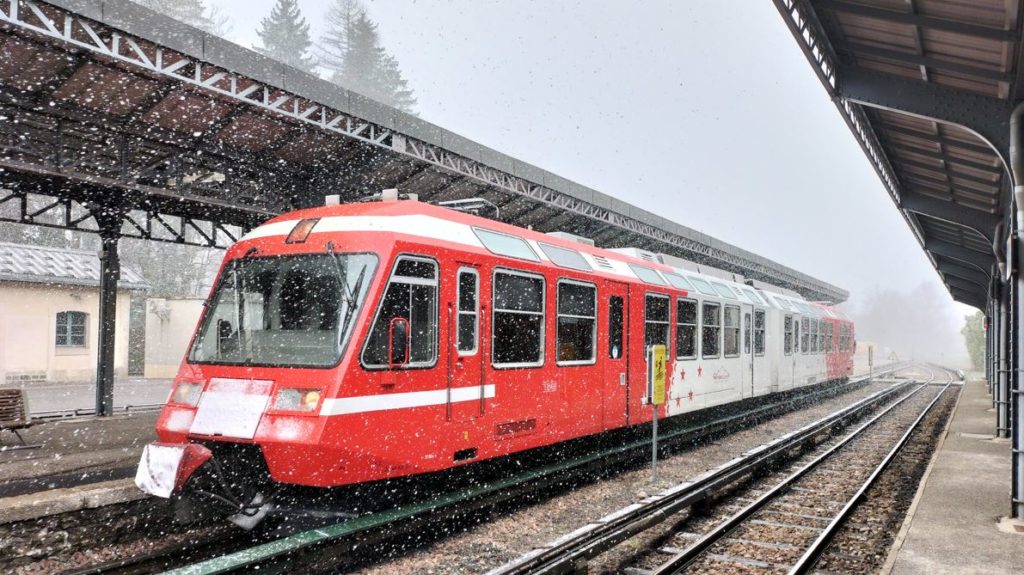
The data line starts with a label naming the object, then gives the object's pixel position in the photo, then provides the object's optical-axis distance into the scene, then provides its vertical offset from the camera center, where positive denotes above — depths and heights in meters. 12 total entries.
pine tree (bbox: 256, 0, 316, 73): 51.97 +20.04
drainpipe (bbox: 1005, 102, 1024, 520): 7.08 -0.14
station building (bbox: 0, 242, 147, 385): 22.81 +0.05
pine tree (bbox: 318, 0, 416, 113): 54.47 +18.95
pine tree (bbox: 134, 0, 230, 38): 43.78 +18.40
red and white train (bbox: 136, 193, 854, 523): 6.10 -0.33
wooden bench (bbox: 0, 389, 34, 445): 10.30 -1.33
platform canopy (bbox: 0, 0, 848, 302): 9.02 +2.95
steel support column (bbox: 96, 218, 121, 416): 13.63 +0.03
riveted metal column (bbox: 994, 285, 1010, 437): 13.56 -0.88
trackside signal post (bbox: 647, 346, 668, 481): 9.66 -0.70
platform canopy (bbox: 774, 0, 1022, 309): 6.95 +2.76
